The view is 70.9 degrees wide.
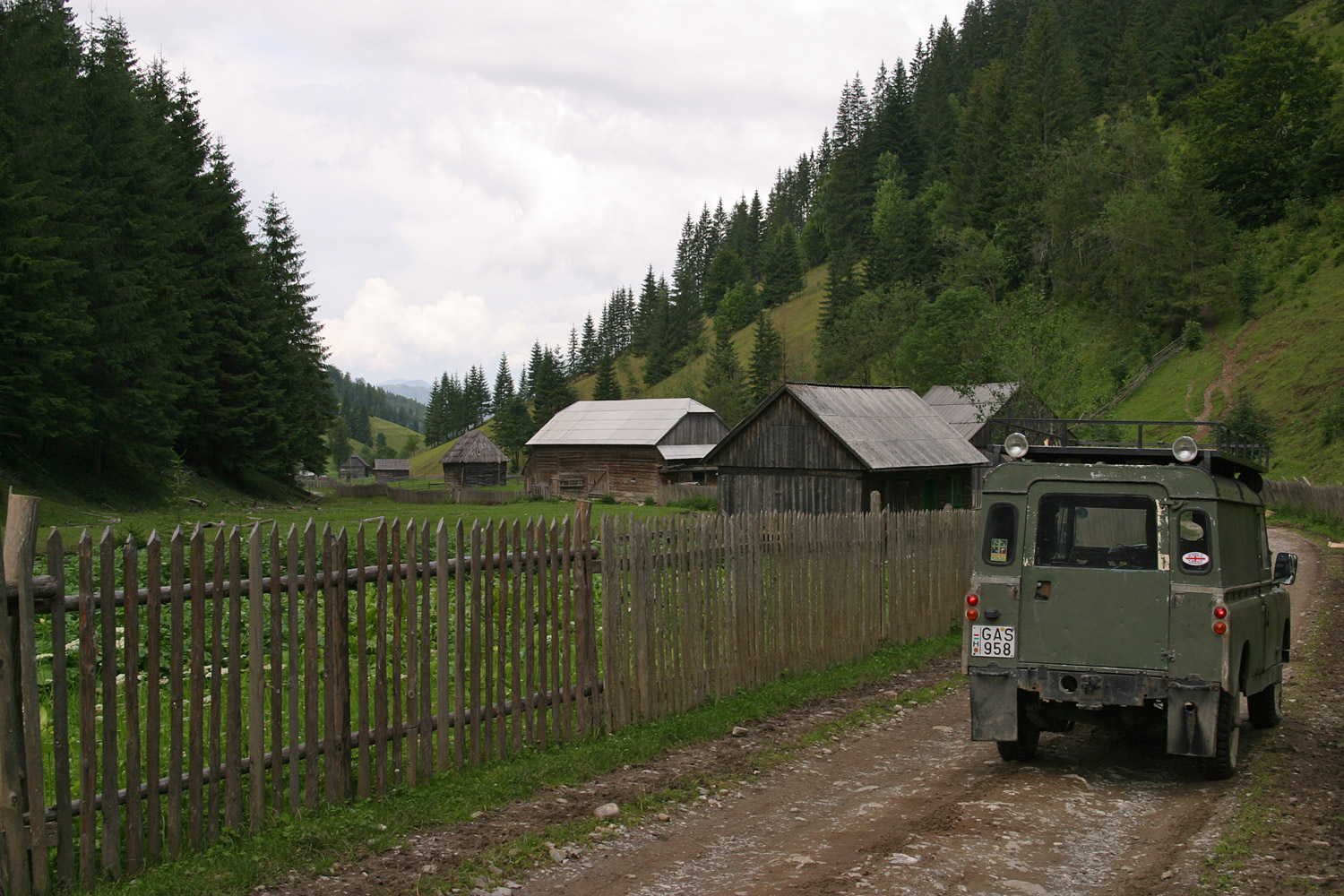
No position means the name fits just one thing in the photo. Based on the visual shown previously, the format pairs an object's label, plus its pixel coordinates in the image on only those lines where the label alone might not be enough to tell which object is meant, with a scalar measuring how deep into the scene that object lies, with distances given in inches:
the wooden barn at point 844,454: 1087.0
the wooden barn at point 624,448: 2244.1
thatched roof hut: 2967.5
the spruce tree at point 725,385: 3230.8
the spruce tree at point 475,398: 5748.0
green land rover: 260.1
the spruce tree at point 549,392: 4060.0
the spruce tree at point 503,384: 5541.3
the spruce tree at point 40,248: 1105.4
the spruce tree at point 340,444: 6141.7
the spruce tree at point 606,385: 4306.1
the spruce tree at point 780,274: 4921.3
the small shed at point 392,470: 4879.4
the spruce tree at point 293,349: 1859.0
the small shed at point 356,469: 5625.0
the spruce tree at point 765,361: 3651.6
